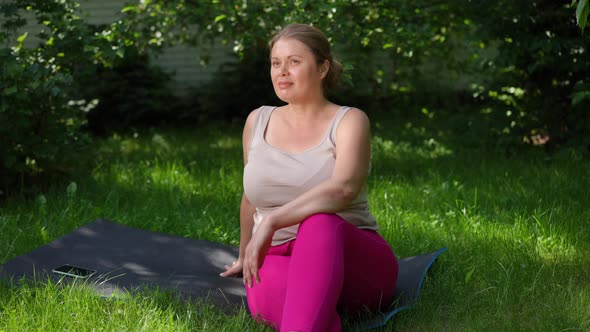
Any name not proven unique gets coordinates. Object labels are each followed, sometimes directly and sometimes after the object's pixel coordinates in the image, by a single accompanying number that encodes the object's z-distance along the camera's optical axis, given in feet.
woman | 8.98
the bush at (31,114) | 15.83
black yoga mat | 10.79
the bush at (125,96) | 32.24
